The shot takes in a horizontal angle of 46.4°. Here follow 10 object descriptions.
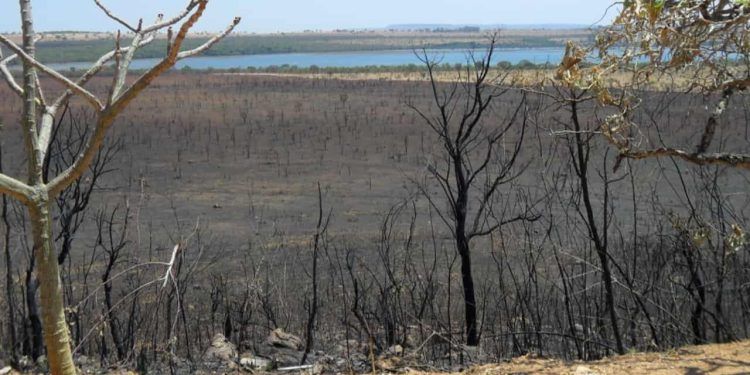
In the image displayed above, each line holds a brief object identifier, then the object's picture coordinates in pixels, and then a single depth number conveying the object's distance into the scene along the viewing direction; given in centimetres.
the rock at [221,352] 935
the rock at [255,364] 863
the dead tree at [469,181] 1028
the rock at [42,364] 878
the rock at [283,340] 991
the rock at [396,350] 880
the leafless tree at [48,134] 405
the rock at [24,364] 907
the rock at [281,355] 917
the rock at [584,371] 627
